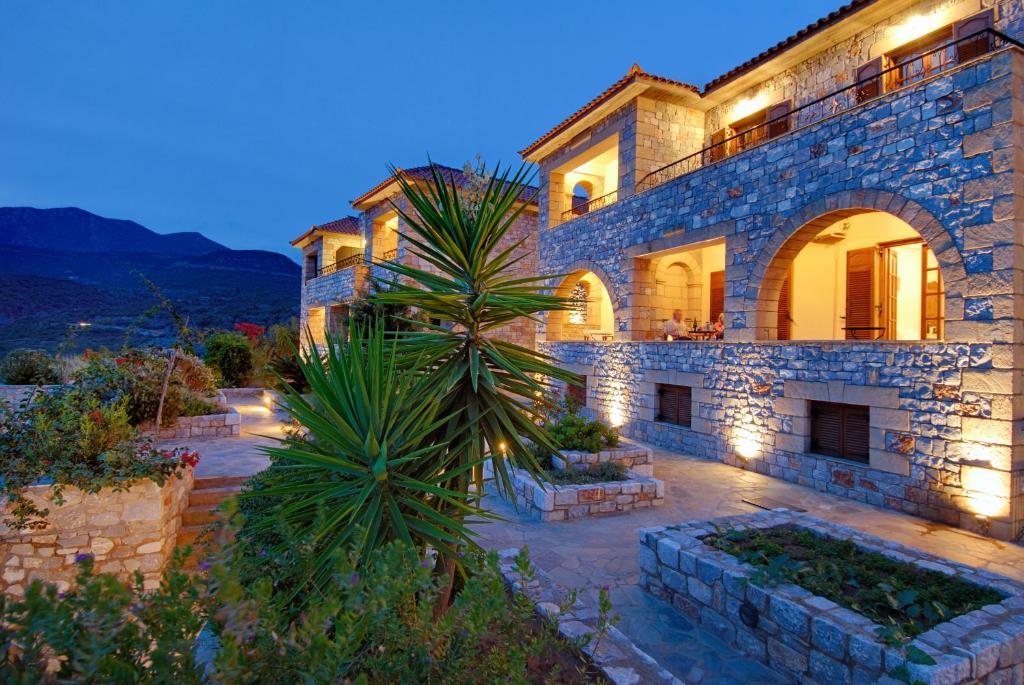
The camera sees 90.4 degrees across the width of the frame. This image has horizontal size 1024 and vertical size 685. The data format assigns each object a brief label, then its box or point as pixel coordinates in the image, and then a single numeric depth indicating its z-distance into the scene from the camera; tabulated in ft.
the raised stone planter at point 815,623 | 9.48
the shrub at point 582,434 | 26.61
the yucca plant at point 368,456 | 7.82
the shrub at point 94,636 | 3.84
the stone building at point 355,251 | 64.75
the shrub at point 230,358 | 54.08
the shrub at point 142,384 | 27.30
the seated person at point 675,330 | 38.14
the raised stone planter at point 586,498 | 21.18
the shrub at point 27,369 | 37.65
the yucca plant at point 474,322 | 9.31
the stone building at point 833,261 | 20.44
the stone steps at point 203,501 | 21.30
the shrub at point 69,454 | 16.65
